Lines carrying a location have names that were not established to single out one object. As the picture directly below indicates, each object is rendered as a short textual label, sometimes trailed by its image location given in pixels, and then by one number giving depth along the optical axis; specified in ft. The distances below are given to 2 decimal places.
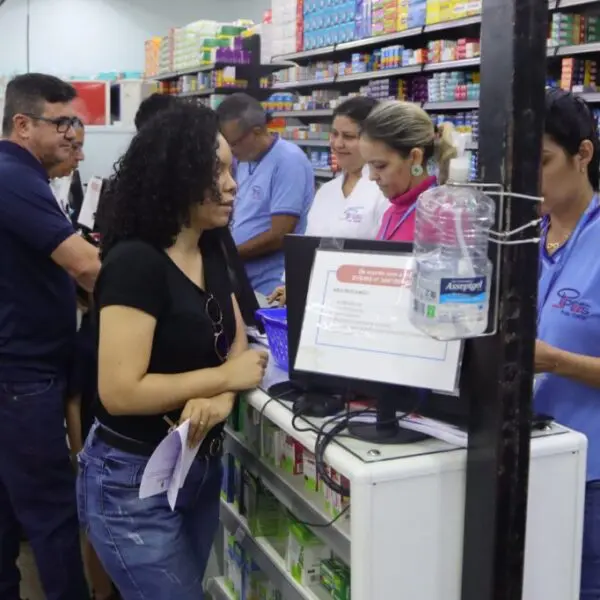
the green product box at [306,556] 7.07
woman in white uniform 10.86
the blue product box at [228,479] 8.48
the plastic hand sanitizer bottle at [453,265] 4.43
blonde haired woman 9.03
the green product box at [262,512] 8.00
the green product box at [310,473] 6.69
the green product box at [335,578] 6.75
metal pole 4.47
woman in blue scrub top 5.99
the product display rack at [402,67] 14.05
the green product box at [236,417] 7.98
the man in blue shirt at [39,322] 8.46
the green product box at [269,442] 7.32
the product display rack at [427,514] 5.12
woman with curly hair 5.64
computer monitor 5.45
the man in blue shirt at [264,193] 13.29
